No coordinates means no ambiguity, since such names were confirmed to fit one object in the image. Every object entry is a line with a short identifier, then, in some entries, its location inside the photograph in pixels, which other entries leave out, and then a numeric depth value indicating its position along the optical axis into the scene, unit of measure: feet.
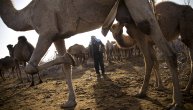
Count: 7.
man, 25.85
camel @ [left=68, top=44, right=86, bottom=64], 55.95
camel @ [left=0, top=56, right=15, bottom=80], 48.18
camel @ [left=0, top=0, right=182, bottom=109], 9.22
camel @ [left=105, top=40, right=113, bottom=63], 51.13
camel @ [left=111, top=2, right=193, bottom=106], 11.07
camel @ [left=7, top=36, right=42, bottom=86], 26.33
